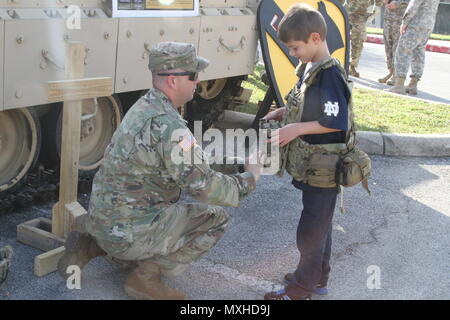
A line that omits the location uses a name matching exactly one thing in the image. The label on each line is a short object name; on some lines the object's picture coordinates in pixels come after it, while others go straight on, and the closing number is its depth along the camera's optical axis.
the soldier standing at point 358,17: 10.98
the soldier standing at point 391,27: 10.77
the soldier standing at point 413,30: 9.34
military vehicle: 4.29
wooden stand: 3.89
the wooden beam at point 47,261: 3.84
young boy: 3.40
